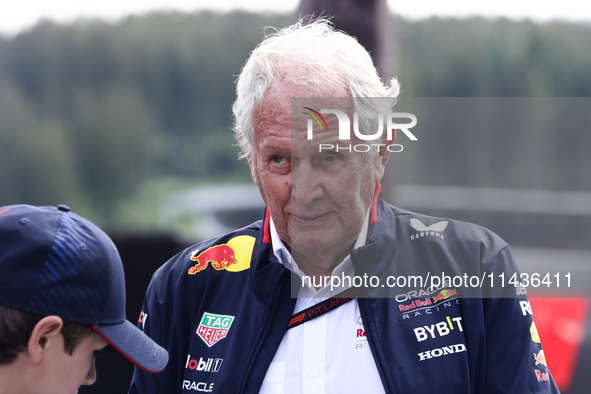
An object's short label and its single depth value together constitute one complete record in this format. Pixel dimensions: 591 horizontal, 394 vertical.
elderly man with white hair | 5.24
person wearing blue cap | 5.11
